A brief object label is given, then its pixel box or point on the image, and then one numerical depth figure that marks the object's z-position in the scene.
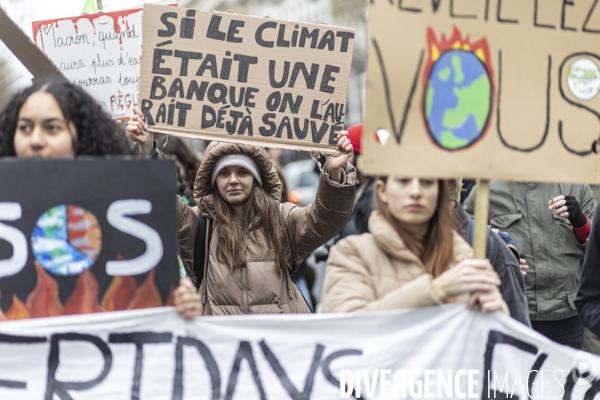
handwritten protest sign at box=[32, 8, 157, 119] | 5.29
